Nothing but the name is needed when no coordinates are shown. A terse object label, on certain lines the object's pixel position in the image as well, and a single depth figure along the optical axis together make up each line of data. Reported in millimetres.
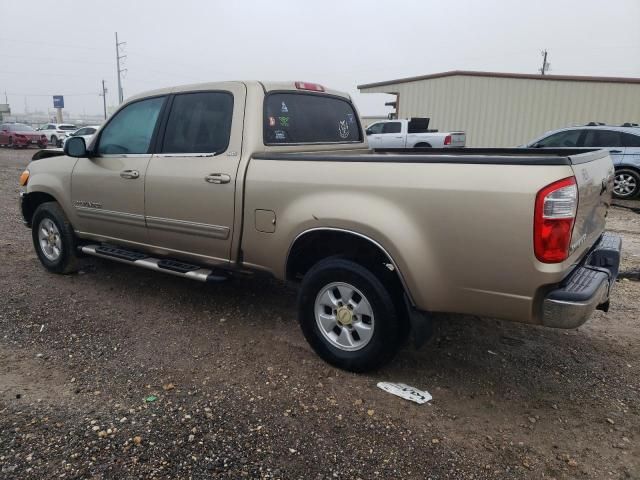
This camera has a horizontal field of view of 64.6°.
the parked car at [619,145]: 11156
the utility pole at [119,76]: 52656
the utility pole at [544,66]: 51062
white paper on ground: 3107
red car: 26656
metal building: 19344
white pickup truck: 17906
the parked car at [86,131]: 25973
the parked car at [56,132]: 29731
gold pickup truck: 2580
